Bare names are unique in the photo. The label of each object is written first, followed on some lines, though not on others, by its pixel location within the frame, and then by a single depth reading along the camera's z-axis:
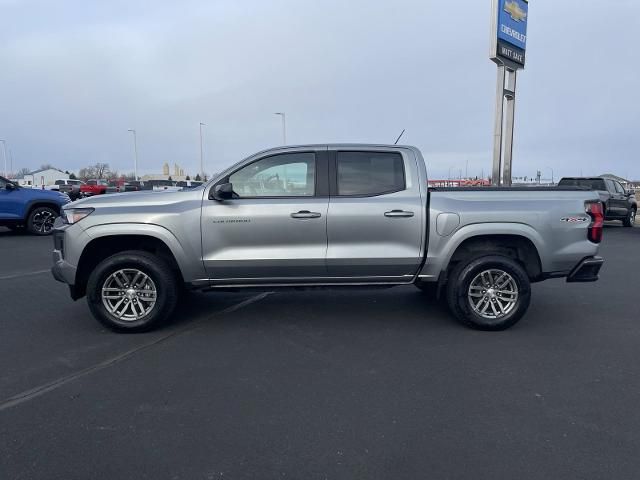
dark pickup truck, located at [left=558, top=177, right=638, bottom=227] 15.81
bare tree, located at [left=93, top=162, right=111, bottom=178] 107.40
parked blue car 12.70
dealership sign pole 17.92
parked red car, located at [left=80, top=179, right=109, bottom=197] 36.36
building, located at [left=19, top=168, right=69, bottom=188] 86.75
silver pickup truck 4.86
